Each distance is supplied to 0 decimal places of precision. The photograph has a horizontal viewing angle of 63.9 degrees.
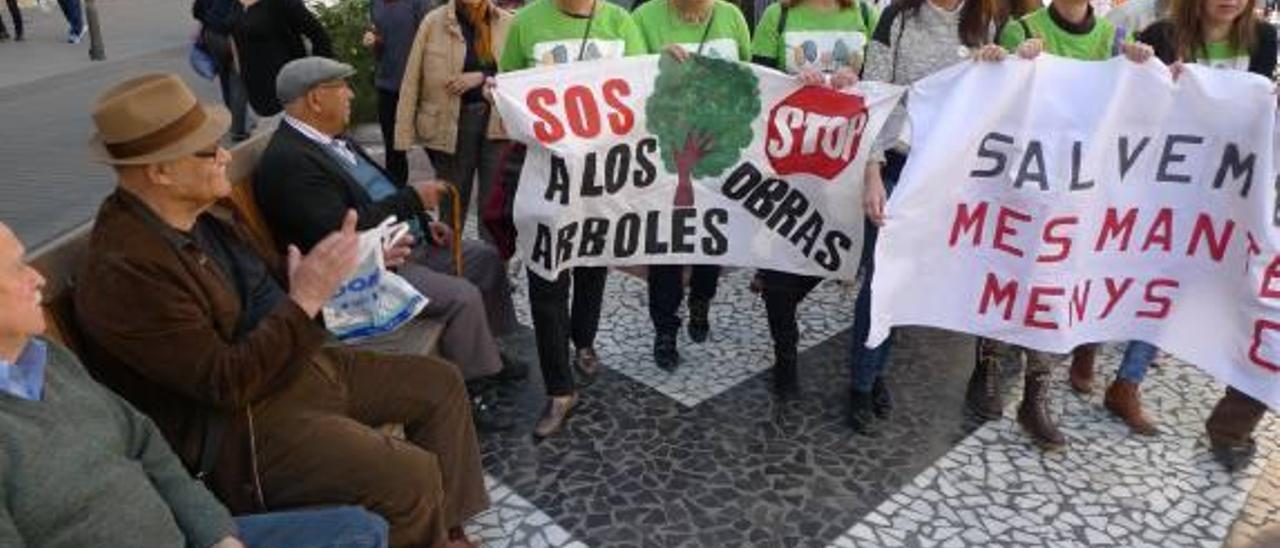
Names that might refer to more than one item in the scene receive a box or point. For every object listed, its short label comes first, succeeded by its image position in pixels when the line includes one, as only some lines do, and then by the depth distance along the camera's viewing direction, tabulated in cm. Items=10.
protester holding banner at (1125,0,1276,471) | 348
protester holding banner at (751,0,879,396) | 371
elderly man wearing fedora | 226
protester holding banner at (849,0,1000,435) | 341
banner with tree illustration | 343
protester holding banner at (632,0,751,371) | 375
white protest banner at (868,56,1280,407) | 323
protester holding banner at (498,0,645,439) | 358
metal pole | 1109
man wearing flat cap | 321
